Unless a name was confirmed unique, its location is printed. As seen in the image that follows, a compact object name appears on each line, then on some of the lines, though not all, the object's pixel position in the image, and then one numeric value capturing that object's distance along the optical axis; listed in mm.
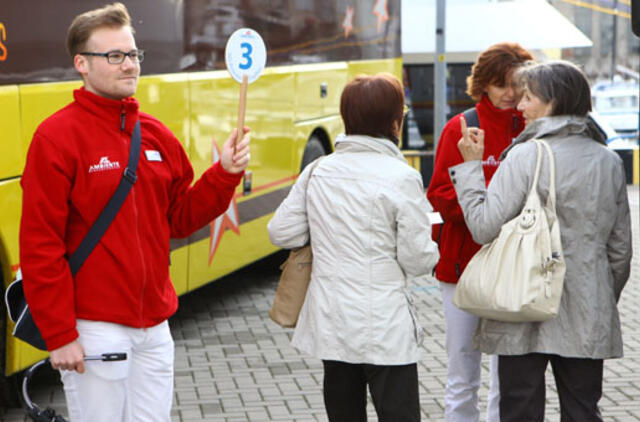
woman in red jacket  4410
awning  19422
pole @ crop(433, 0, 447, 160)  11188
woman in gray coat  3730
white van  26078
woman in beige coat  3627
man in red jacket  3164
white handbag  3656
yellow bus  5180
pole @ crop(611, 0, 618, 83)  32797
